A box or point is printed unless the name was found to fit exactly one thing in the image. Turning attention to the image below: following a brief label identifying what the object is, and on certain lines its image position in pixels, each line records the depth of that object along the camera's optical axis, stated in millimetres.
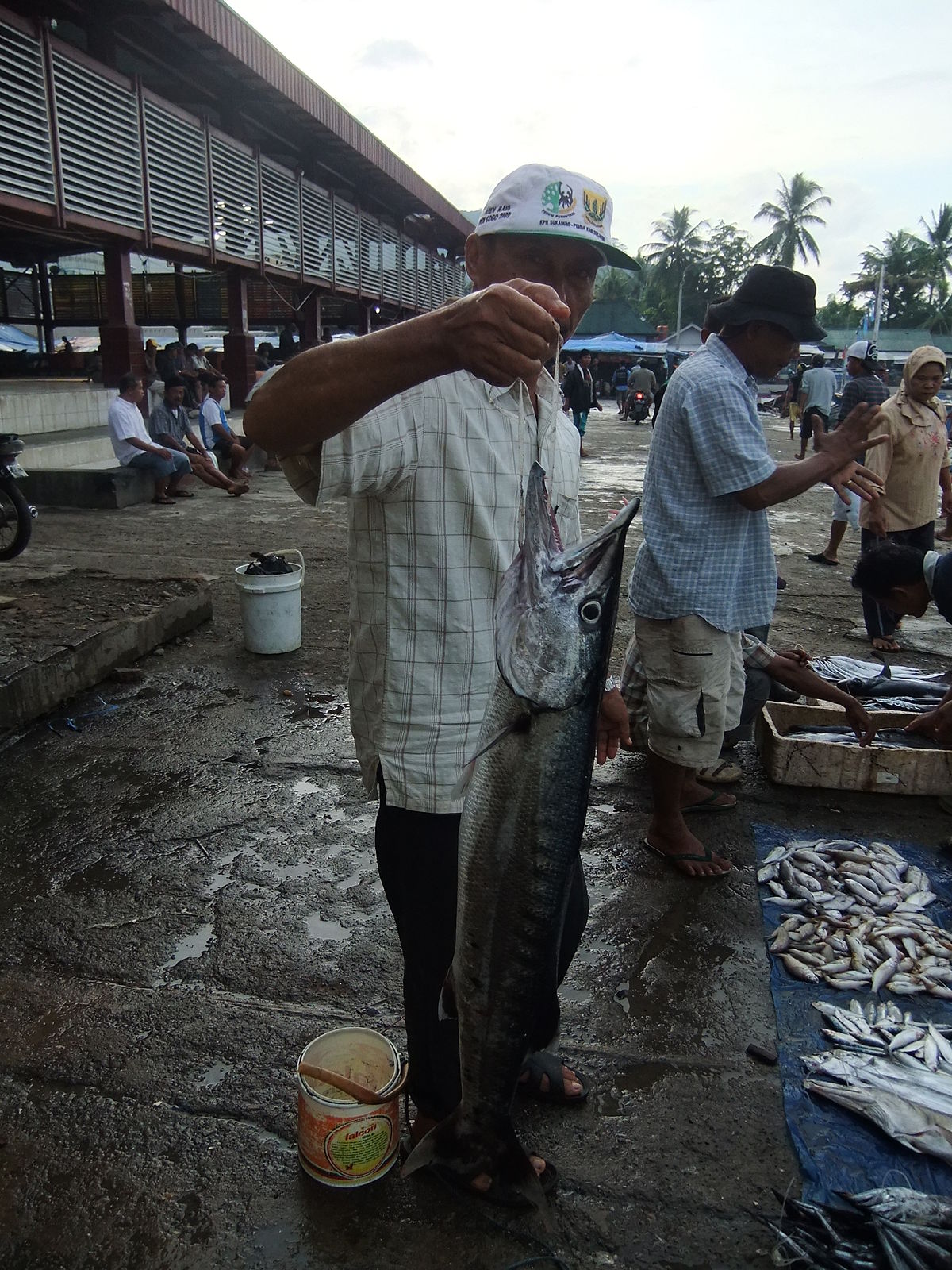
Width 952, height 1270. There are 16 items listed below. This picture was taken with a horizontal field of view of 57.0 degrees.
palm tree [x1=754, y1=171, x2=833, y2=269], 62875
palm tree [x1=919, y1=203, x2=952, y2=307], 60688
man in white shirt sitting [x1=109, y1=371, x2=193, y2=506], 11172
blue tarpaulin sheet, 2322
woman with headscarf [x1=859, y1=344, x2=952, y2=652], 6457
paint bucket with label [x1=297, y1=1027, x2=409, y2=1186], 2129
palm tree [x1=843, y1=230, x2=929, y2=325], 61156
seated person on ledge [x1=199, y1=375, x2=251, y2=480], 13055
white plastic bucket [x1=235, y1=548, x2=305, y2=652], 5957
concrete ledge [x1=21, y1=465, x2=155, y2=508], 11305
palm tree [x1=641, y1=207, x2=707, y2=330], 63000
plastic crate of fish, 4383
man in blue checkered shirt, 3303
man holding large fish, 1573
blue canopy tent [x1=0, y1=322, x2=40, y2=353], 22938
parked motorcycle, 7828
